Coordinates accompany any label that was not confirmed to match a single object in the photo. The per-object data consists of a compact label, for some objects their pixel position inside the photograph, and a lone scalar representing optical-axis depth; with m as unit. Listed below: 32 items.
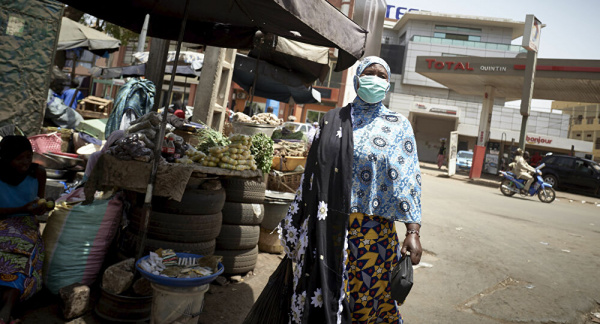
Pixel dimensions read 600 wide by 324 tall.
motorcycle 15.78
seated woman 2.83
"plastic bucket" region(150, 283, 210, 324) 2.80
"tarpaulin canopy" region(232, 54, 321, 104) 8.77
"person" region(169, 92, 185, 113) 12.56
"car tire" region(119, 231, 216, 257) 3.54
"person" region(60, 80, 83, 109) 11.26
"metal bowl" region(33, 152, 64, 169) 5.65
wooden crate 11.54
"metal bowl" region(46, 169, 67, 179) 5.67
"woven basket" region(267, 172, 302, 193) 5.98
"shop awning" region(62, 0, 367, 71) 2.87
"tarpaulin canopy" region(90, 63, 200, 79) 10.91
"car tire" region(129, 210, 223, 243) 3.55
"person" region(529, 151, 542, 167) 29.43
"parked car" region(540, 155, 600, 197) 20.23
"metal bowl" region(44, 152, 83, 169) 5.78
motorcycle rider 16.00
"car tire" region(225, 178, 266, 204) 4.47
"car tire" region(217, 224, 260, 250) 4.30
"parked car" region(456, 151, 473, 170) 31.92
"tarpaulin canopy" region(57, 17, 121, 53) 10.16
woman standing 2.50
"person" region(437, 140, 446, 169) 28.61
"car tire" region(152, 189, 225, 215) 3.58
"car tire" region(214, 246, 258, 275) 4.29
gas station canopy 19.45
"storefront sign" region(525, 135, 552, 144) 38.91
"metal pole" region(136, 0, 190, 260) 3.24
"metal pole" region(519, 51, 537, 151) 18.95
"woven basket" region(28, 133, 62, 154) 5.84
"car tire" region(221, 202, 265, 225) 4.39
